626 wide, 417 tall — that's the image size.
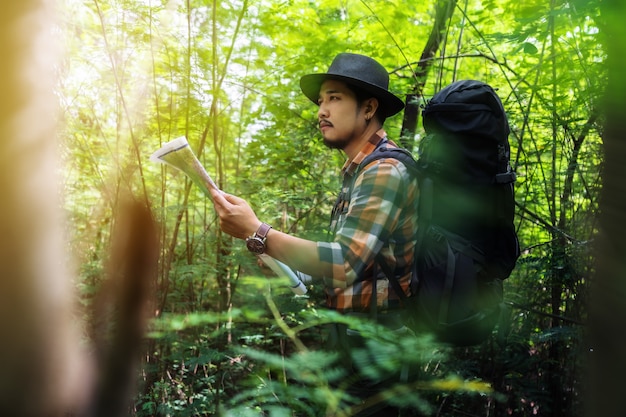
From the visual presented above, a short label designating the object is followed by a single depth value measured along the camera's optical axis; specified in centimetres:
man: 182
